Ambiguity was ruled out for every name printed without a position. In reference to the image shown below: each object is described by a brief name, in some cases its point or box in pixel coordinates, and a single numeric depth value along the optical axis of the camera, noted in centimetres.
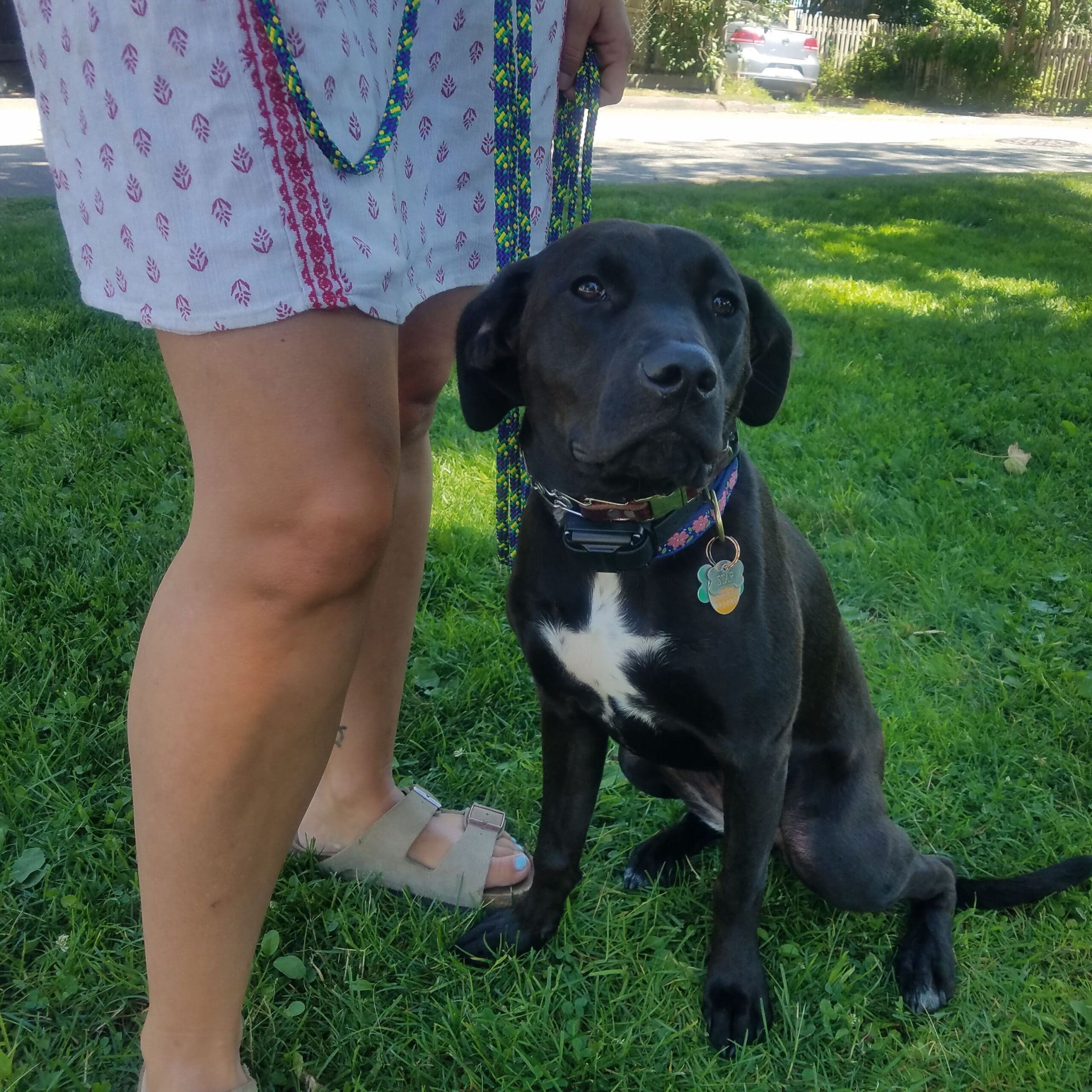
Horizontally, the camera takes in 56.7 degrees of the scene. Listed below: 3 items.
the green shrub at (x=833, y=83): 2255
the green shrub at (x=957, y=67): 2253
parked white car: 2112
